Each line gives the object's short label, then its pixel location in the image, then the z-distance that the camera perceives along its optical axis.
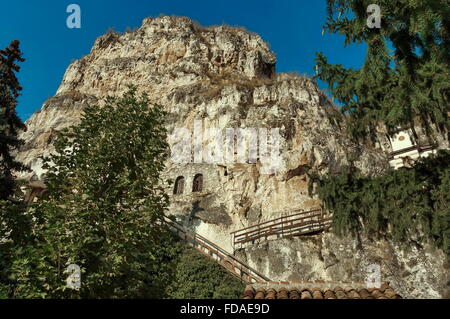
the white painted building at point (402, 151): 30.20
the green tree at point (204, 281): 12.94
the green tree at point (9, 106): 13.43
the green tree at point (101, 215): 5.10
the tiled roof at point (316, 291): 7.80
